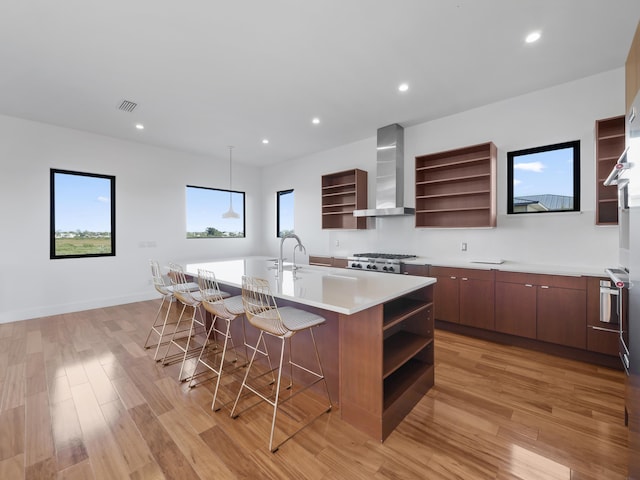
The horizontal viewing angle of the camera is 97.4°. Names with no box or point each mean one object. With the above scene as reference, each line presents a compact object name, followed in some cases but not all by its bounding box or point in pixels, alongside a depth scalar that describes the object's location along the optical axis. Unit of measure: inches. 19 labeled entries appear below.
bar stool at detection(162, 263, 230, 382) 107.5
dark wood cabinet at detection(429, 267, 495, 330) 132.0
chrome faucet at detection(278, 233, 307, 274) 114.5
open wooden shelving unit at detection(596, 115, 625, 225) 112.5
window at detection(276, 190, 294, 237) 267.0
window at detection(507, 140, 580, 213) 130.0
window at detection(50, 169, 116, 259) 181.0
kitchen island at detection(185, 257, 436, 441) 69.5
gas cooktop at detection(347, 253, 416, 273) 159.2
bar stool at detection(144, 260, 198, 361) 118.6
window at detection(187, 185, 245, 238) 242.5
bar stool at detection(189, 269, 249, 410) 89.5
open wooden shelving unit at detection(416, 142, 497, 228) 146.3
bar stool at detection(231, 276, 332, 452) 71.9
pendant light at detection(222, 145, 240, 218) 206.4
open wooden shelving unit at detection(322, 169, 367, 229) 201.2
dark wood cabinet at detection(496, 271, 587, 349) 111.0
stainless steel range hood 178.7
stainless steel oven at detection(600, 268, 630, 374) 65.4
